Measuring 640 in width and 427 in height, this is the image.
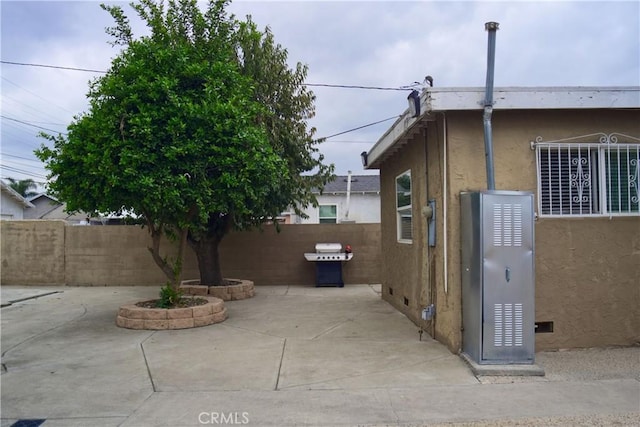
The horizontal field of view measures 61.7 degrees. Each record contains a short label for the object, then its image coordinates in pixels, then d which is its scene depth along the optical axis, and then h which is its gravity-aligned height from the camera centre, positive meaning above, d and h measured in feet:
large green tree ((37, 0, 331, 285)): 27.68 +4.89
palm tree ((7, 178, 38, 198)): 158.13 +14.65
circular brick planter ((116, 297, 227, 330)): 29.89 -4.66
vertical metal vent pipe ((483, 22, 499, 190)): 20.77 +5.27
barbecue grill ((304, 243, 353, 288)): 50.67 -2.59
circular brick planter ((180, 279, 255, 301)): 42.32 -4.47
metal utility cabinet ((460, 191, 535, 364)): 20.47 -1.68
